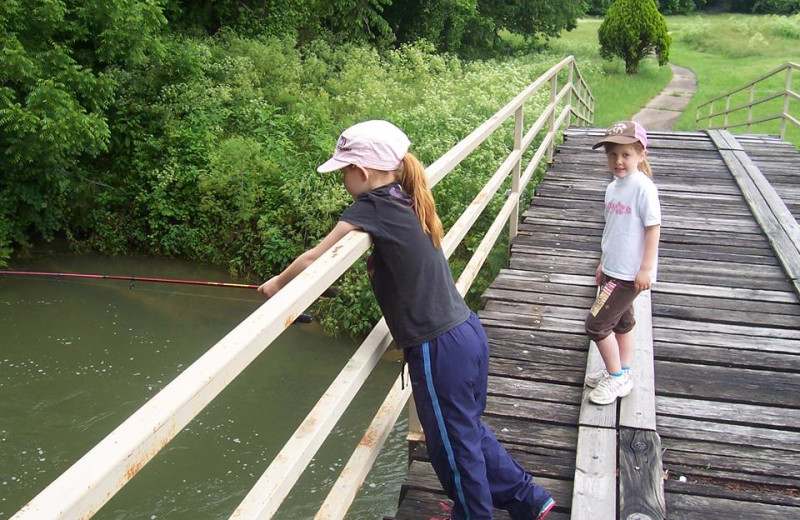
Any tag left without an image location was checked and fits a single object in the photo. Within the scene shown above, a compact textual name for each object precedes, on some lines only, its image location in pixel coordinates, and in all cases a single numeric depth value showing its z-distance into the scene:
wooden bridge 2.91
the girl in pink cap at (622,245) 3.38
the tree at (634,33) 24.31
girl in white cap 2.38
